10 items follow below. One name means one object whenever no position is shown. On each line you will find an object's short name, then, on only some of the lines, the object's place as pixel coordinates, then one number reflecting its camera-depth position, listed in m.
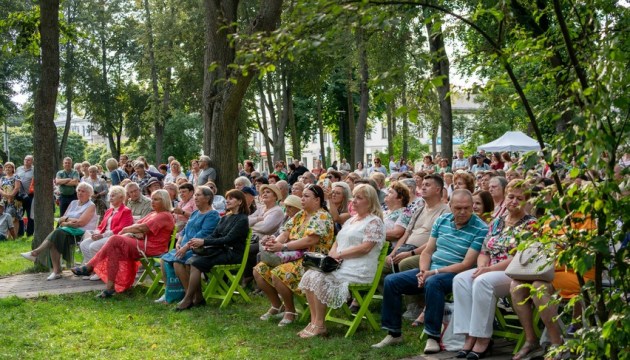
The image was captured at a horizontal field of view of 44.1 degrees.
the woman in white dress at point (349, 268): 7.48
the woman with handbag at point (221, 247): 9.23
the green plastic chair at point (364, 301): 7.34
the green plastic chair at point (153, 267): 10.42
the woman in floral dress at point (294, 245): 8.20
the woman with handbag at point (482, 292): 6.43
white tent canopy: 27.70
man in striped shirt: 6.80
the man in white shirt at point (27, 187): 18.23
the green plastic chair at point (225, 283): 9.16
